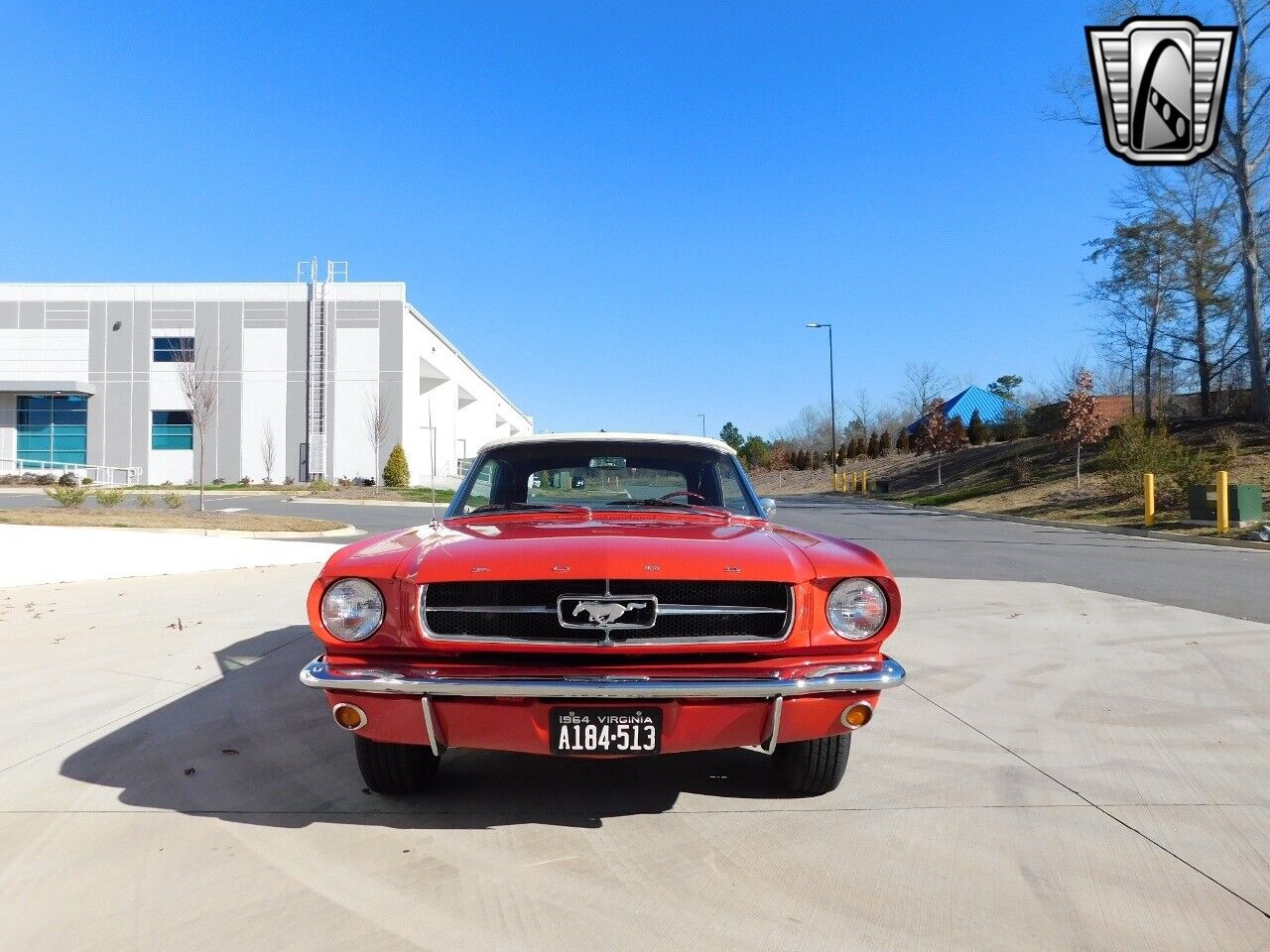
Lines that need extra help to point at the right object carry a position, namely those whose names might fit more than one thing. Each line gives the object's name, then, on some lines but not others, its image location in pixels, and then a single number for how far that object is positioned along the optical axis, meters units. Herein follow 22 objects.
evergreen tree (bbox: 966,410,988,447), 47.47
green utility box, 18.77
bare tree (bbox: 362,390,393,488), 41.09
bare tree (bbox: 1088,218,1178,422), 31.73
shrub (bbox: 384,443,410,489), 41.03
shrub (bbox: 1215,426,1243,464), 24.21
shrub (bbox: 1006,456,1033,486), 32.34
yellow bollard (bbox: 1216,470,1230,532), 18.22
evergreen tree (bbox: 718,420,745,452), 96.92
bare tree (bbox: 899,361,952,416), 49.34
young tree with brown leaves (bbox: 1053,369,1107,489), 28.38
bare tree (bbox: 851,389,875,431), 66.88
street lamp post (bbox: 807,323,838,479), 45.62
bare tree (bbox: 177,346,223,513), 25.89
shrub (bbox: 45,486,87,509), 19.23
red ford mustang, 2.84
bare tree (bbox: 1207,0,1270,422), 27.06
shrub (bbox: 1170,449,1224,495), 22.23
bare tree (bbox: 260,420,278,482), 42.53
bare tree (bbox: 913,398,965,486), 38.88
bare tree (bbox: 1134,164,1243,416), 29.55
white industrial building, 42.84
